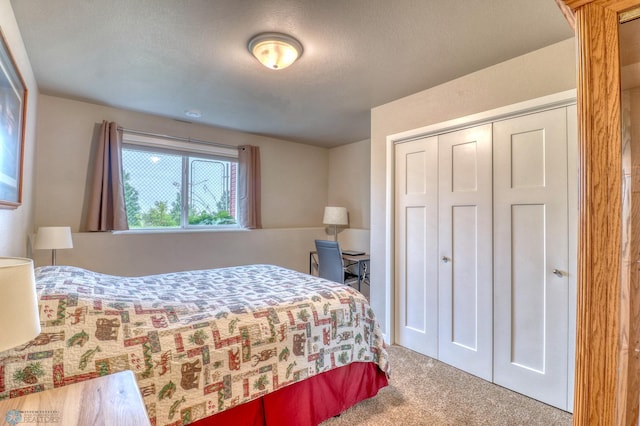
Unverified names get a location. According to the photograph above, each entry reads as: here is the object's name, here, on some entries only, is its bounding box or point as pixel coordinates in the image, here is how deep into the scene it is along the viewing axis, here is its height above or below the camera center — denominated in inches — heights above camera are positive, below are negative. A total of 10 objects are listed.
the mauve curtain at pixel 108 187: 118.4 +10.9
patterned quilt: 47.3 -22.6
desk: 150.5 -26.7
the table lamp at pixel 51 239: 94.7 -7.8
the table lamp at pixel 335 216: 174.6 -0.6
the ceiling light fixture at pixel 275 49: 71.7 +40.5
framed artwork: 60.2 +19.3
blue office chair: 138.7 -22.9
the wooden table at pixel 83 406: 32.5 -22.1
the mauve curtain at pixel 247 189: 159.5 +13.5
